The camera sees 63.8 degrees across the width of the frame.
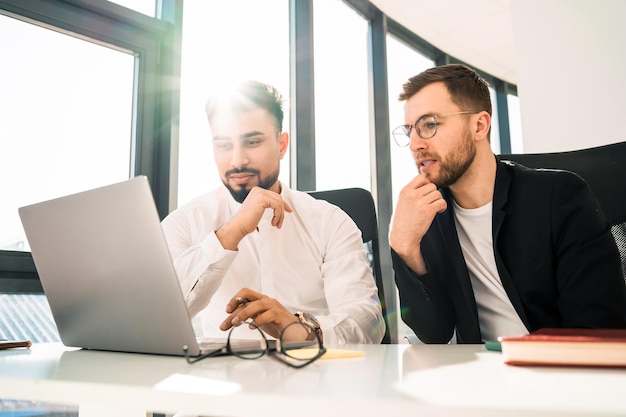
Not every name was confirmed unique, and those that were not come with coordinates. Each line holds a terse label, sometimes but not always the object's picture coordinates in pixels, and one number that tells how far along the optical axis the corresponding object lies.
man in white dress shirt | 1.23
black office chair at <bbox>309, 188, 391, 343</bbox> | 1.57
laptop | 0.69
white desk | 0.38
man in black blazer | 1.21
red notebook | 0.52
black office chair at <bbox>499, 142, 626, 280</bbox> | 1.34
